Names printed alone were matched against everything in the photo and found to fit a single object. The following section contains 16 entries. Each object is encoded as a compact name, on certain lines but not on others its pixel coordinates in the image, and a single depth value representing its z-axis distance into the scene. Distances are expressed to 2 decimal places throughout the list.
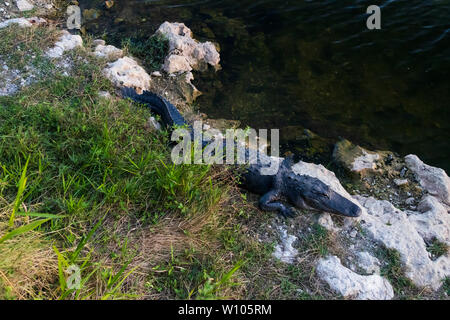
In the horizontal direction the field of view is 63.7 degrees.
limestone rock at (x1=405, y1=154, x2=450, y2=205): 4.25
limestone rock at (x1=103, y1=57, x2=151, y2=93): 5.01
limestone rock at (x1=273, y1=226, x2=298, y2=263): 3.12
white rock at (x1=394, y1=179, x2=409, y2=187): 4.36
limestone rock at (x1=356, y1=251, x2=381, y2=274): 3.13
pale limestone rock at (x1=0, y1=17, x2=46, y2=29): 5.42
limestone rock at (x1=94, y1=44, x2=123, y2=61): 5.43
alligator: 3.59
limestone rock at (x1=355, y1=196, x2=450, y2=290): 3.16
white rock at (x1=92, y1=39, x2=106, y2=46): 5.87
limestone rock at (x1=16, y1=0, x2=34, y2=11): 6.48
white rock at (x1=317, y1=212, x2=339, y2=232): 3.46
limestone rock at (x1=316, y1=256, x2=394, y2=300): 2.87
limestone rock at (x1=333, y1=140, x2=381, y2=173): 4.51
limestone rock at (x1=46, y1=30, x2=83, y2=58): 5.09
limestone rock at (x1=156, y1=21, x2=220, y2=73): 6.01
